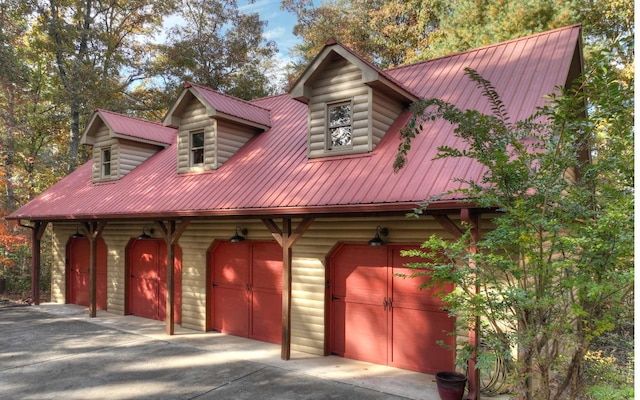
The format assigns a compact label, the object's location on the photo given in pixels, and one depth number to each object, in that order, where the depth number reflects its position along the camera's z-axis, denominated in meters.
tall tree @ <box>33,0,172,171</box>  20.56
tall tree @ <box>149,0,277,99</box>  24.33
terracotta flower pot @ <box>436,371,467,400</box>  5.85
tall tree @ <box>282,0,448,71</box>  21.84
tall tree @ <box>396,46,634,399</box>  3.65
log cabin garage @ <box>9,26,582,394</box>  7.28
